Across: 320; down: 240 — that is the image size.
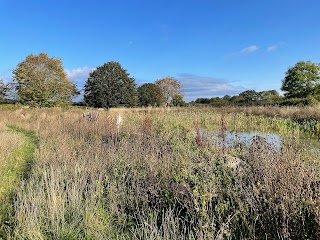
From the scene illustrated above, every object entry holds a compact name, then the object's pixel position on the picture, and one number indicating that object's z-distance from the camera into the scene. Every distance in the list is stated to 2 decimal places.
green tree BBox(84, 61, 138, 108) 35.19
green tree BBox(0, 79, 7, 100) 29.50
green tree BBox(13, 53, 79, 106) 30.23
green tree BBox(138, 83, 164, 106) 47.75
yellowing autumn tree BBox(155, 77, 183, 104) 51.38
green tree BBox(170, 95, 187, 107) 44.85
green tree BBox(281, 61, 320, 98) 39.28
